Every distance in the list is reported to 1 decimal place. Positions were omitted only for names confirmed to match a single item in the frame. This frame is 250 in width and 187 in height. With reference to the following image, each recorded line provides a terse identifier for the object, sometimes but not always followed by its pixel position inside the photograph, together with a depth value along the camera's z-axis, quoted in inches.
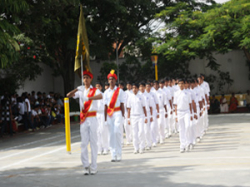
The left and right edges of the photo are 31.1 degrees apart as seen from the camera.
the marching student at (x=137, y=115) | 501.7
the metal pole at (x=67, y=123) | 366.9
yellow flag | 370.3
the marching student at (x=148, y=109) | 528.1
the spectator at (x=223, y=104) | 1171.4
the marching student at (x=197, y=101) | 571.1
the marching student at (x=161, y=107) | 615.5
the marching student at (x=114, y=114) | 440.8
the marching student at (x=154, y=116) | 550.9
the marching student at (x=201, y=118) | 601.3
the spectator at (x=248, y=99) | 1136.0
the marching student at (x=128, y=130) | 591.4
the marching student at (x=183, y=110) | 494.0
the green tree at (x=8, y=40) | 492.3
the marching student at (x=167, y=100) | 674.8
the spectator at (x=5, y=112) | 764.6
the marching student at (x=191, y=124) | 498.0
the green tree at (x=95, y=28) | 1040.1
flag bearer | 370.9
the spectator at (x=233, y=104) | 1160.9
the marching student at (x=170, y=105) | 693.7
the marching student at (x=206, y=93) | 684.1
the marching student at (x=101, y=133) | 515.2
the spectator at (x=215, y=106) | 1176.2
